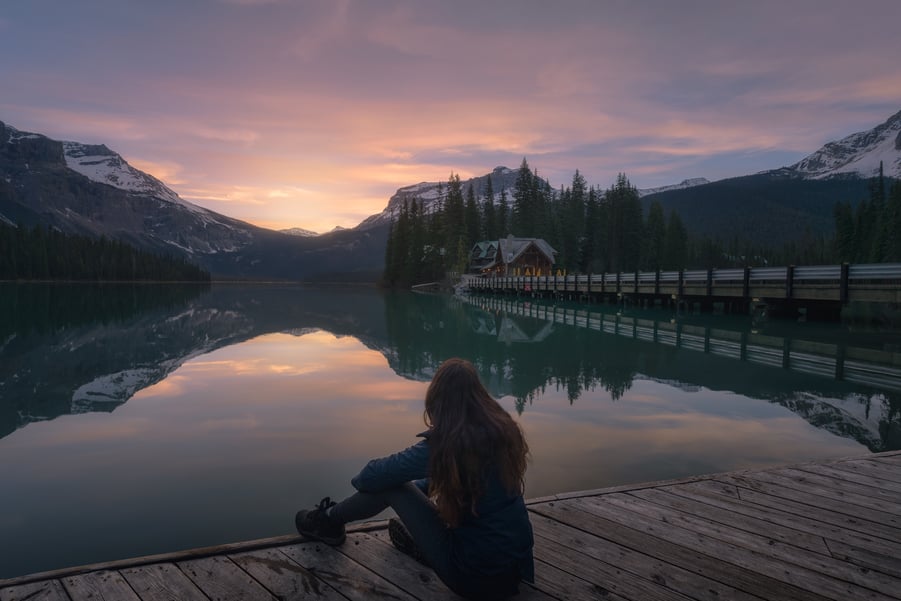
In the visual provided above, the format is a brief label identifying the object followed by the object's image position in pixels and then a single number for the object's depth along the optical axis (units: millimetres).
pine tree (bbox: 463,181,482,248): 91750
